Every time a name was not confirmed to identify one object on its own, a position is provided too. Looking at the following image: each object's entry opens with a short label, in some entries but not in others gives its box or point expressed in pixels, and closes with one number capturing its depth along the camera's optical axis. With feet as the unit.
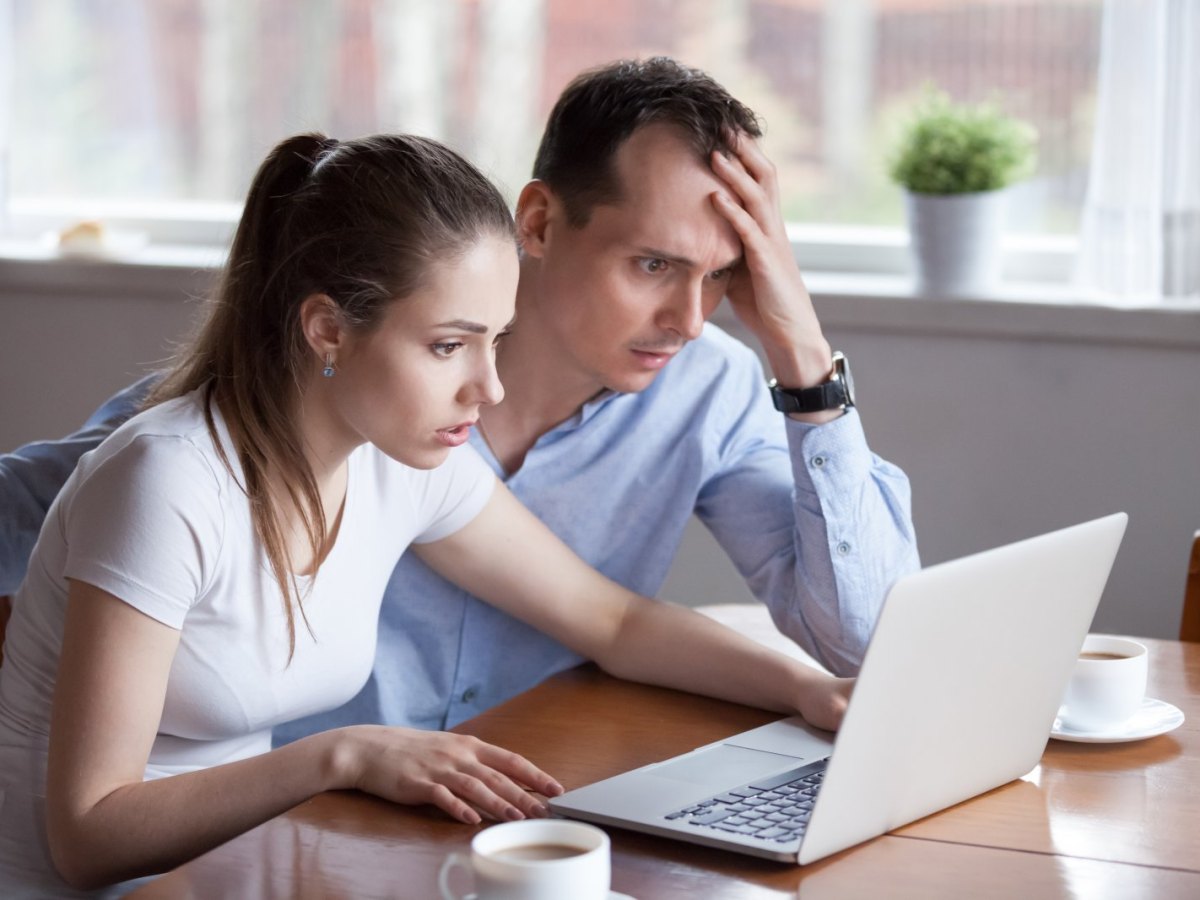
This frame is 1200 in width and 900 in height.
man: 10.86
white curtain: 13.79
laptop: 8.85
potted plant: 14.45
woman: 9.39
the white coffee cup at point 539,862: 8.43
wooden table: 8.82
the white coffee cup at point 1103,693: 9.86
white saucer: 9.79
